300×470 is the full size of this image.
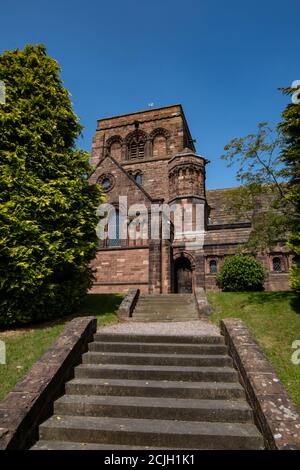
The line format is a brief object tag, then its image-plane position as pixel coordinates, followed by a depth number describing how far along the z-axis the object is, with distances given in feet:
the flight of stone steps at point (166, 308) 38.63
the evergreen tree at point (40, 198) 30.63
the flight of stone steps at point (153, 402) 13.85
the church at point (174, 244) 59.82
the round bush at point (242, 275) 51.24
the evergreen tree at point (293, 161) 37.45
